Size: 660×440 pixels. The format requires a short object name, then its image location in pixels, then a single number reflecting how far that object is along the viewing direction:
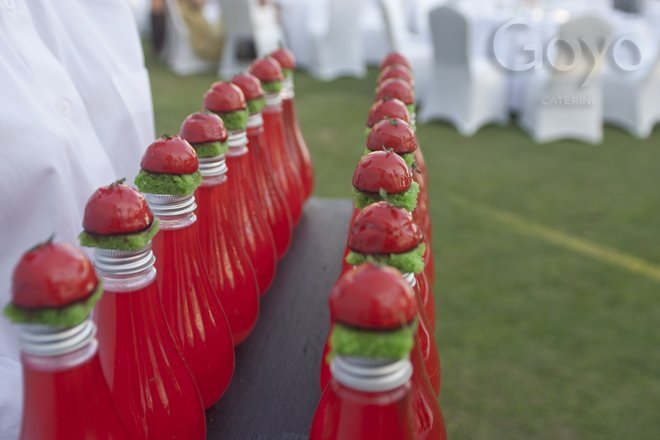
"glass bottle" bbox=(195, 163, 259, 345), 0.63
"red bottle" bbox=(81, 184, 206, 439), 0.42
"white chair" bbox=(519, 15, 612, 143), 3.91
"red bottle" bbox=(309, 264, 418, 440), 0.35
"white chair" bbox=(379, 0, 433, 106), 4.50
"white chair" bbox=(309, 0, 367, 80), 5.47
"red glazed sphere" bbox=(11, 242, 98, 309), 0.34
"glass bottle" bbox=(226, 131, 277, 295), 0.70
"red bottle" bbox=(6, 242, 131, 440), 0.35
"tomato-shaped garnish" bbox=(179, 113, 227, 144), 0.59
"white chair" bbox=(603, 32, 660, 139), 4.07
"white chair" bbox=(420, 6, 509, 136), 3.96
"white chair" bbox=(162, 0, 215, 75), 5.71
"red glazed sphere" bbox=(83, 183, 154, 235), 0.42
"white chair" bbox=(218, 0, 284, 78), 5.43
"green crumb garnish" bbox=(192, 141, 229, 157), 0.59
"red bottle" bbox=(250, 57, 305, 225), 0.87
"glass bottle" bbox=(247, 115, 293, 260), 0.79
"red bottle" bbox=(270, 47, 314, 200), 1.00
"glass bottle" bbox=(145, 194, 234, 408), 0.53
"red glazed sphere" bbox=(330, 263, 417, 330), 0.35
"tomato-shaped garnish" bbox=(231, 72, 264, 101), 0.77
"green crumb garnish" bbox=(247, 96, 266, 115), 0.77
